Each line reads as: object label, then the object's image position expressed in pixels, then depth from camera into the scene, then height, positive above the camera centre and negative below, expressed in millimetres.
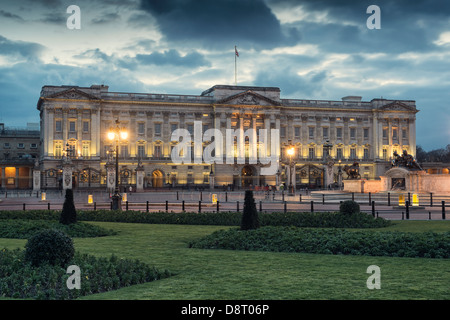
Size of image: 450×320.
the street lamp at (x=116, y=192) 30261 -881
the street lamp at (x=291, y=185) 56138 -1008
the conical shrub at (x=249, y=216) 17906 -1368
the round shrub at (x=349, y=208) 22375 -1396
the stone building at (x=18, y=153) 94606 +5104
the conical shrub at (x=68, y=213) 20556 -1371
